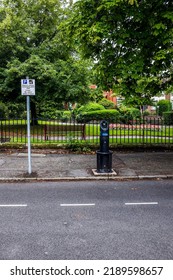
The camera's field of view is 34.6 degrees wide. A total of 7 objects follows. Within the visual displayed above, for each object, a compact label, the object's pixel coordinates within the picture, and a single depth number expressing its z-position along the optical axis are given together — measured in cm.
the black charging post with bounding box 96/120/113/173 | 882
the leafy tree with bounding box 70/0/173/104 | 895
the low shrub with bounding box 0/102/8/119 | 2919
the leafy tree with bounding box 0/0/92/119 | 1803
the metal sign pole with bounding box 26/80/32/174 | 842
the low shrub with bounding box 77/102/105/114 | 3279
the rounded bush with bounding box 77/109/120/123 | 3006
